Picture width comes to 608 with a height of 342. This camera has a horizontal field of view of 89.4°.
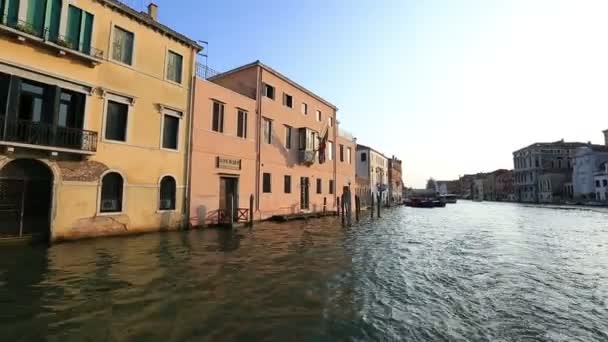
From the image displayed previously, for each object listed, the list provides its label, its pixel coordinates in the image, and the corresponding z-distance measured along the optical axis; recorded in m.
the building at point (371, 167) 48.88
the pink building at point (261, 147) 16.41
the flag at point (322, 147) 25.39
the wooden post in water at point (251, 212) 17.53
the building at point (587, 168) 58.66
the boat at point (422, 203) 52.74
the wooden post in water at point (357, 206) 23.34
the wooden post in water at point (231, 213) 16.45
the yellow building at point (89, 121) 10.19
